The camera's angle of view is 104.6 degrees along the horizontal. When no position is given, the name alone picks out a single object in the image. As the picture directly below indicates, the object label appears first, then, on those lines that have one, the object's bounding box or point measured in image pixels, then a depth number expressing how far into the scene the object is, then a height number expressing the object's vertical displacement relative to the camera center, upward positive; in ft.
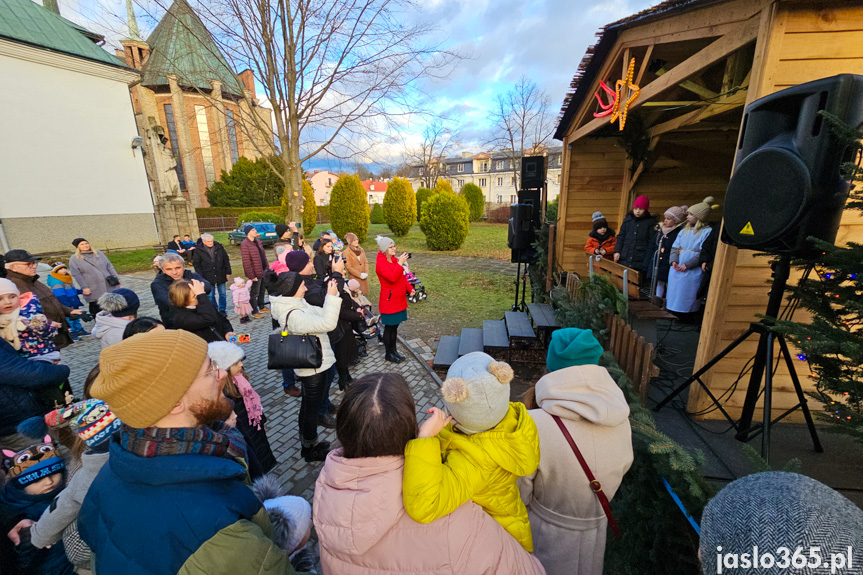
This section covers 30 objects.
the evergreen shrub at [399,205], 66.08 +0.32
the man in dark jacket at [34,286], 14.16 -3.22
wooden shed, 7.54 +3.47
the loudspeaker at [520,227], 22.29 -1.49
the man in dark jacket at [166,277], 13.33 -2.70
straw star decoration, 13.34 +4.33
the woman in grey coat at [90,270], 19.98 -3.46
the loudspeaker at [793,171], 5.49 +0.51
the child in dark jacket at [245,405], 7.66 -5.04
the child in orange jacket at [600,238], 20.79 -2.16
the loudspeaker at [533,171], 25.94 +2.52
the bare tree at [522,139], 102.37 +19.78
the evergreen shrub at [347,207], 59.77 +0.15
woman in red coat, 16.05 -3.76
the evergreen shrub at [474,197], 99.40 +2.32
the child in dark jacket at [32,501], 5.42 -4.67
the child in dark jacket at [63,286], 19.63 -4.29
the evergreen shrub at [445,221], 54.49 -2.40
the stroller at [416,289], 29.01 -7.20
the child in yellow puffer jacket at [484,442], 4.35 -3.22
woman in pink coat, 3.75 -3.48
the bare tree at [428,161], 125.90 +17.24
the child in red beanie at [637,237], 17.75 -1.81
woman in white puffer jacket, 9.82 -3.30
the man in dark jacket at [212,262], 22.65 -3.51
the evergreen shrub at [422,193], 92.14 +3.57
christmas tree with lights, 4.42 -1.82
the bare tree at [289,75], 32.71 +13.60
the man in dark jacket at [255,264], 23.63 -3.87
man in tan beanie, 3.30 -2.83
